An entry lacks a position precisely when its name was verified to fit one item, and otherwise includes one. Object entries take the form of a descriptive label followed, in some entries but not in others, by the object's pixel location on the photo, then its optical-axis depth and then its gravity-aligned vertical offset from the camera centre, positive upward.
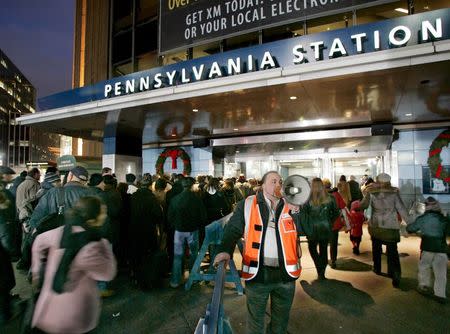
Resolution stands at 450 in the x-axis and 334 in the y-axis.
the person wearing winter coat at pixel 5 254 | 3.62 -0.91
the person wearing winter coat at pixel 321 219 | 5.75 -0.82
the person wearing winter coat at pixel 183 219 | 5.70 -0.78
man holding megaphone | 2.81 -0.69
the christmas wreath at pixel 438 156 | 11.98 +0.77
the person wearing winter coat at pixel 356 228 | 7.84 -1.31
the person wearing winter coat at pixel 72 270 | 2.19 -0.67
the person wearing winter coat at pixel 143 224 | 5.45 -0.81
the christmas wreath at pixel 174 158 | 16.83 +1.08
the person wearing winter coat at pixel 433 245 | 4.96 -1.12
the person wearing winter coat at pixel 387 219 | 5.50 -0.77
